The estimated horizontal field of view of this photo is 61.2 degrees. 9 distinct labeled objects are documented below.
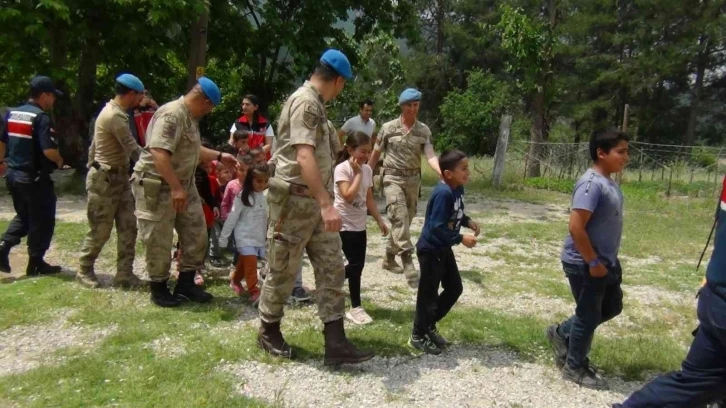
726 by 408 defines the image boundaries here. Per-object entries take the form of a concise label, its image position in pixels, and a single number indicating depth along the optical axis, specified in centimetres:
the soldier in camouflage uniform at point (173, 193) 481
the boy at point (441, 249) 412
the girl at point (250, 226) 536
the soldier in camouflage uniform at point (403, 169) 639
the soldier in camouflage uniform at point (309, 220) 393
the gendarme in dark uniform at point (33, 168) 573
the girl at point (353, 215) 483
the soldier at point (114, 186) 542
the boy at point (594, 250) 377
